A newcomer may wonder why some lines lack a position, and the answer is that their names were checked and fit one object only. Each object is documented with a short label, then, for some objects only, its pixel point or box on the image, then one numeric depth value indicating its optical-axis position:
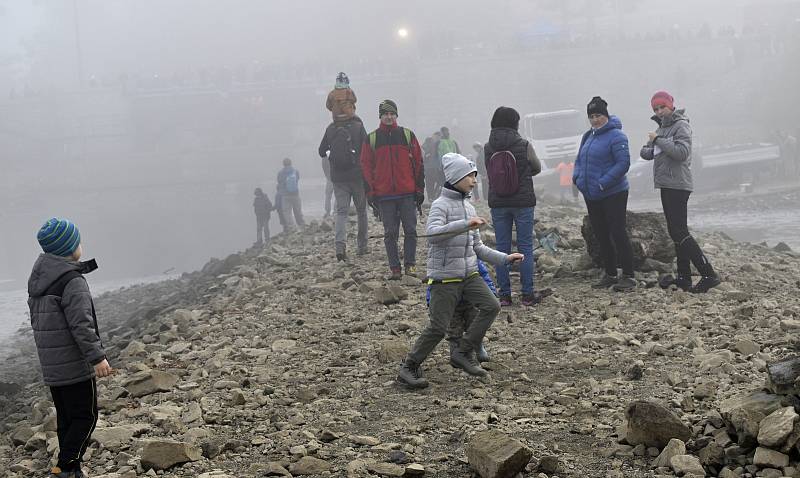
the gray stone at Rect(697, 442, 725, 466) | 4.07
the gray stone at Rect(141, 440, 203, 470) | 4.67
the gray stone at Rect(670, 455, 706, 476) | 4.03
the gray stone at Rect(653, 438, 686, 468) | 4.19
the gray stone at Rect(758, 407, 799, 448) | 3.84
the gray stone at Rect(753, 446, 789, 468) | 3.81
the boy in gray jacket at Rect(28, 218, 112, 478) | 4.58
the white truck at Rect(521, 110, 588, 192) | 27.72
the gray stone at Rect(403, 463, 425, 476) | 4.34
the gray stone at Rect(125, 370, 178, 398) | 6.39
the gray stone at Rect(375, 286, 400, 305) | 8.77
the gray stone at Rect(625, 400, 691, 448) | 4.36
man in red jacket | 9.44
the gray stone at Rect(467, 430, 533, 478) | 4.11
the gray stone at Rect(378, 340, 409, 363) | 6.80
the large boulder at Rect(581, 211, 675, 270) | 9.66
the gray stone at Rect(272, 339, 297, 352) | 7.52
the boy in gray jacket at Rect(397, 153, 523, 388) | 5.81
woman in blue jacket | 8.30
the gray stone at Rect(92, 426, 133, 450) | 5.18
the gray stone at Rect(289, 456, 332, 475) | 4.47
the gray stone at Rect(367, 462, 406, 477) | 4.37
